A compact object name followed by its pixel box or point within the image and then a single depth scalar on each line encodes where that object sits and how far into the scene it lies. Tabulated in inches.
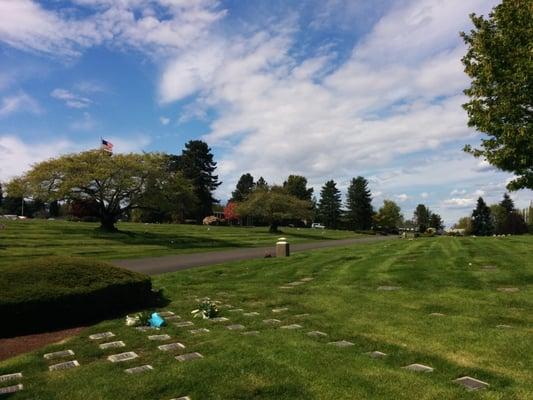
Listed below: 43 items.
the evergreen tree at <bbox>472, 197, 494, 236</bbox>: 2952.8
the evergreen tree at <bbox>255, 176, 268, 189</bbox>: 4375.0
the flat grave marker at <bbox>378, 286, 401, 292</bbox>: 447.8
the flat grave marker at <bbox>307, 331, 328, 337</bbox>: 267.7
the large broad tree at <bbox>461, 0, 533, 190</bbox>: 407.5
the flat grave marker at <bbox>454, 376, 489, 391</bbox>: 179.2
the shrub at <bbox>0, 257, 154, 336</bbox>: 296.0
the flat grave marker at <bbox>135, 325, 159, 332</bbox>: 287.9
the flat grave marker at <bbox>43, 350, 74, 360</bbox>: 236.2
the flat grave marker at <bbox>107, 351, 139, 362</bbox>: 225.9
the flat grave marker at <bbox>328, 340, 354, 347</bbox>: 244.4
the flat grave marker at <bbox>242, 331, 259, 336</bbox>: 271.7
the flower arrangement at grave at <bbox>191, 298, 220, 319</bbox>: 327.3
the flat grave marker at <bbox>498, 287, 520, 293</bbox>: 414.0
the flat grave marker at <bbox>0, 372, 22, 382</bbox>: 202.1
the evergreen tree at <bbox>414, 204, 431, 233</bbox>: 4571.1
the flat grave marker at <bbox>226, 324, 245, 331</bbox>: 289.3
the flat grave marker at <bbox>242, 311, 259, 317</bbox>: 331.5
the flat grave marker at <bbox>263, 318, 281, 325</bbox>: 305.4
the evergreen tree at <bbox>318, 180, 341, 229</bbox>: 3816.4
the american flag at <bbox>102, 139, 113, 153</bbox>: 1516.2
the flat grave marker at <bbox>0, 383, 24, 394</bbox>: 185.1
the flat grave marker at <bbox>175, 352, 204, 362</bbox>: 221.6
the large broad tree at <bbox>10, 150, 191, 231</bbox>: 1273.4
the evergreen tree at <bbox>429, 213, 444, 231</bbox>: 4156.0
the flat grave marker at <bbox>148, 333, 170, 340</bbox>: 266.2
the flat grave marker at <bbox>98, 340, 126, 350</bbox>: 250.5
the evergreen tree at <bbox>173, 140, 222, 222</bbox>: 3051.2
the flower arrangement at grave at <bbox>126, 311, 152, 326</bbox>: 303.3
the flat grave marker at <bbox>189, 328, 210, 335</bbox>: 279.7
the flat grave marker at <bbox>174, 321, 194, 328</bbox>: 301.4
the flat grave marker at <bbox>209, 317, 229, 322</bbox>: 316.5
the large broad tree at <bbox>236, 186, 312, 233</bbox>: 2070.6
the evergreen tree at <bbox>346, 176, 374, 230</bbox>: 3708.2
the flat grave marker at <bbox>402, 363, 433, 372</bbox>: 200.7
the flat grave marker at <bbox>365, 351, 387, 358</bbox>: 223.1
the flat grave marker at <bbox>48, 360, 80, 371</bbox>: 216.8
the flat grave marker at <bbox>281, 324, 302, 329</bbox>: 291.0
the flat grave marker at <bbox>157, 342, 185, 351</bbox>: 242.3
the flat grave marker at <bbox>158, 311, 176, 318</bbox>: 338.6
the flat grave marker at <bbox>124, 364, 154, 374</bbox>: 203.3
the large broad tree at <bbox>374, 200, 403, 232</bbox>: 3674.2
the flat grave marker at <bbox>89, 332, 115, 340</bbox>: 274.9
